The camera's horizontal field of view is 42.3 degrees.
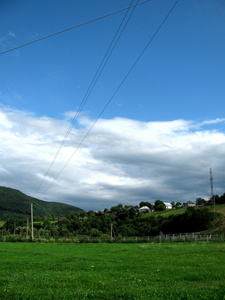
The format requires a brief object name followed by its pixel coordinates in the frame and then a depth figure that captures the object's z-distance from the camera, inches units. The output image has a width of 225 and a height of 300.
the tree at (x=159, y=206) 7250.5
